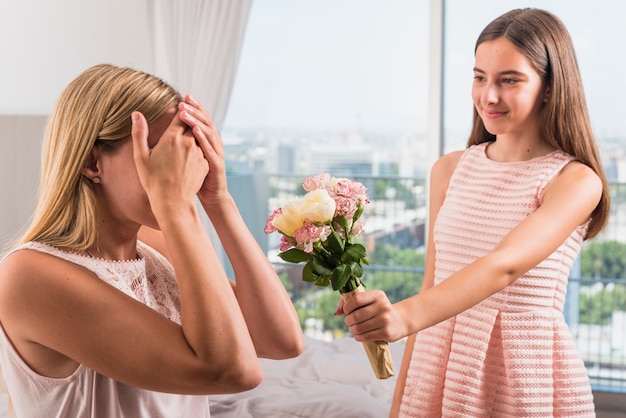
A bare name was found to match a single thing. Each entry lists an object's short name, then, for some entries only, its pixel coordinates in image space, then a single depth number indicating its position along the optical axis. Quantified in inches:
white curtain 189.9
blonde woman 53.9
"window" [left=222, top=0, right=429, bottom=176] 194.9
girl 75.4
